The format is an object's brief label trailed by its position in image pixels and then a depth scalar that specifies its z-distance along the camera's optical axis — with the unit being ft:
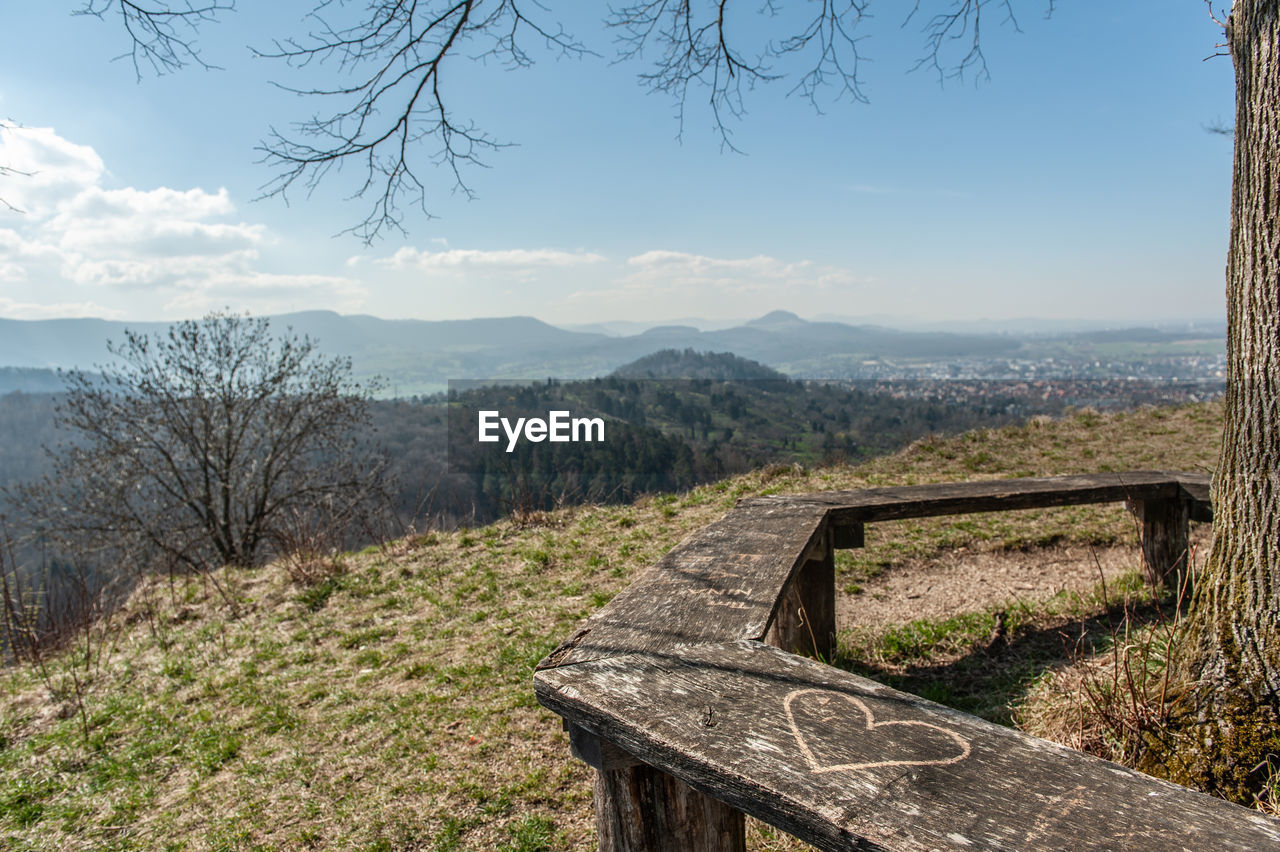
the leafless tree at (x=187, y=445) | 36.09
